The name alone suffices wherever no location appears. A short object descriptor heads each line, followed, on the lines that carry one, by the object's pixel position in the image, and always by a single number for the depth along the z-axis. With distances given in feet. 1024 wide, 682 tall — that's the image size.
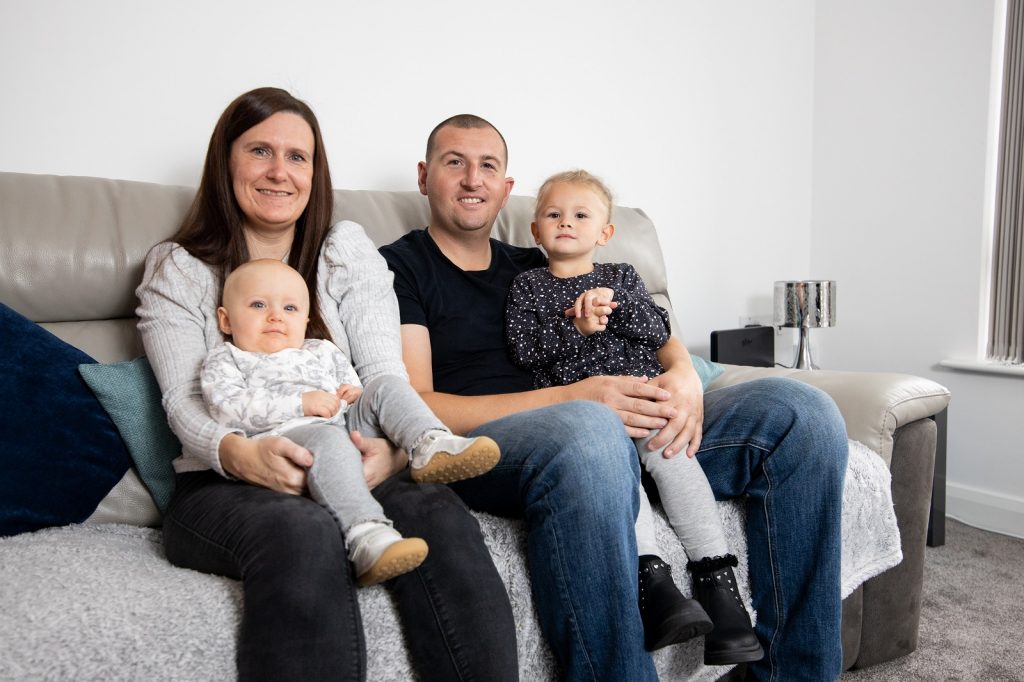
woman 2.87
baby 3.22
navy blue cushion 3.92
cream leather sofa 2.77
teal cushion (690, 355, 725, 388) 5.87
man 3.40
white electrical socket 10.37
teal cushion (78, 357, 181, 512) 4.25
